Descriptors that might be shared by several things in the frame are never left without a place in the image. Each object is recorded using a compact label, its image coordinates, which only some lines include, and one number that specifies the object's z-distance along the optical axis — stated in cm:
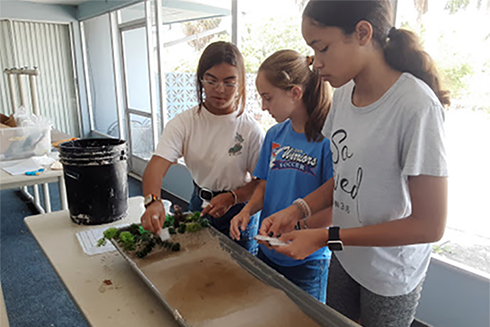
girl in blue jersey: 114
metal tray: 82
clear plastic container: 240
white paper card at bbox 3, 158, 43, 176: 223
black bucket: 138
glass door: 438
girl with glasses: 138
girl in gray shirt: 75
